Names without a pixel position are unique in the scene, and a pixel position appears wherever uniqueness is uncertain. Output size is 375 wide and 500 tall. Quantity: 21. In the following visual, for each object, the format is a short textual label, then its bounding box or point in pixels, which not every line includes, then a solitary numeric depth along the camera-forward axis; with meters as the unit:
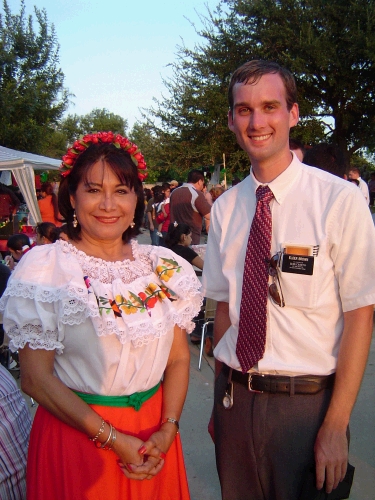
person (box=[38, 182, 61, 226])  10.35
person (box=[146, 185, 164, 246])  12.24
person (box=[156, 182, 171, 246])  9.34
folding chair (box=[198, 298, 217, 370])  5.55
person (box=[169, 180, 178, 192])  15.27
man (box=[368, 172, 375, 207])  12.28
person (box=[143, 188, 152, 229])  17.76
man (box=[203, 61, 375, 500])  1.69
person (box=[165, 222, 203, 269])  6.16
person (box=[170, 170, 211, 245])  7.65
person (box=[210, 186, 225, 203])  13.73
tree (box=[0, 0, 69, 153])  19.28
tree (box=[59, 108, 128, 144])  52.97
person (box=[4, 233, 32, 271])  6.41
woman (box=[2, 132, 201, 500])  1.76
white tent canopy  12.17
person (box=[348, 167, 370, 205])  9.30
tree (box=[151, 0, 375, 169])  14.90
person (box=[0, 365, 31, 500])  2.06
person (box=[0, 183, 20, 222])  10.86
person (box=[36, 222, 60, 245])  6.05
